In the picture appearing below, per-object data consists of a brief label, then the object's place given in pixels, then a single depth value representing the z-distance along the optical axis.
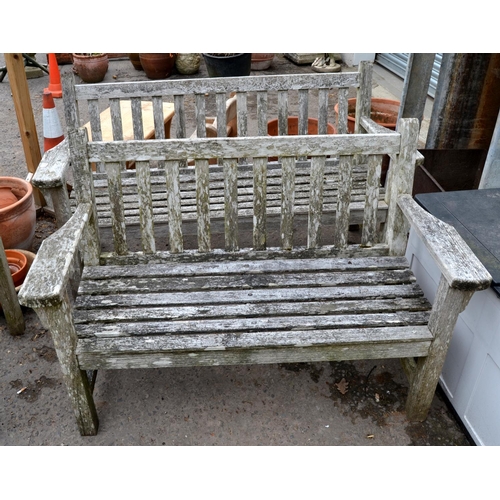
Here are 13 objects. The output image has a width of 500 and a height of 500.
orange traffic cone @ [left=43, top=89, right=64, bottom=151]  4.34
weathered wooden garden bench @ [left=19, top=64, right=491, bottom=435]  2.33
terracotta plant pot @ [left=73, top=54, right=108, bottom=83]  8.64
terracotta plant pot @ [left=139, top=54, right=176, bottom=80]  8.62
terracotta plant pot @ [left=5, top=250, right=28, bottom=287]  3.54
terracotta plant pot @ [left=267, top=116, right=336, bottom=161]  4.65
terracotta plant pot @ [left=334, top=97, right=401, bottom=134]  5.08
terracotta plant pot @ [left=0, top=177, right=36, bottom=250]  3.61
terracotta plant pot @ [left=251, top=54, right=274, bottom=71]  9.12
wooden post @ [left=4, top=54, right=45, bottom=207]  4.01
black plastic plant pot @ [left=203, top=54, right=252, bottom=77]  7.94
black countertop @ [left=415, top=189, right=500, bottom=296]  2.45
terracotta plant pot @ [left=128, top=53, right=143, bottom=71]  9.31
